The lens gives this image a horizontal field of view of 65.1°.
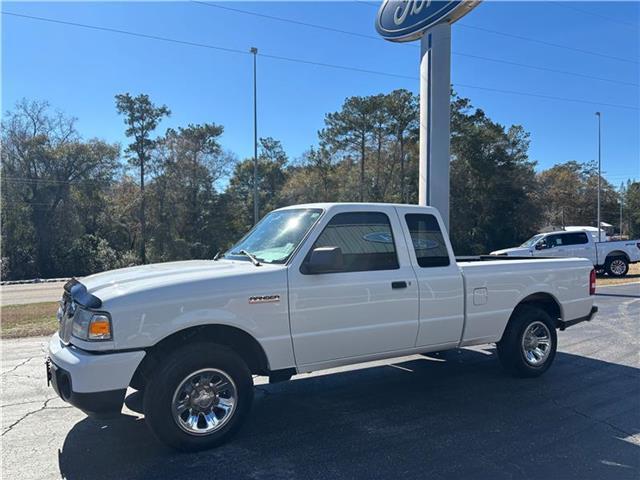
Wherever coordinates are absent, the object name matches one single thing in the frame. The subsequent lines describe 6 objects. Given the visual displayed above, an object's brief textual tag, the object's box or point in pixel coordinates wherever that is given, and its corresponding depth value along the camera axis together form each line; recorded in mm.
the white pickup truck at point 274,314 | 3832
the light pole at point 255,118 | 28609
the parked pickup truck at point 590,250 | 20891
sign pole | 11969
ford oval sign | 11492
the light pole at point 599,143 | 43153
